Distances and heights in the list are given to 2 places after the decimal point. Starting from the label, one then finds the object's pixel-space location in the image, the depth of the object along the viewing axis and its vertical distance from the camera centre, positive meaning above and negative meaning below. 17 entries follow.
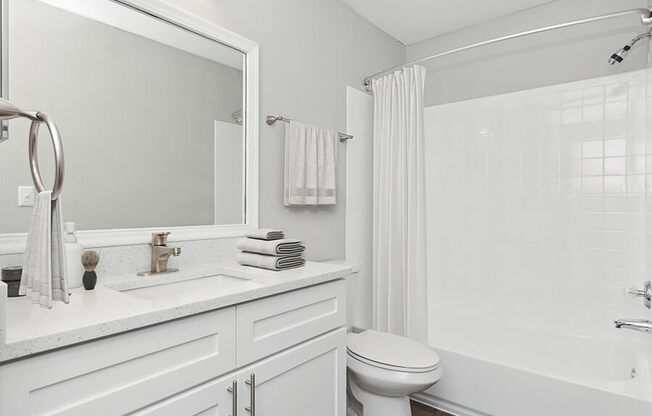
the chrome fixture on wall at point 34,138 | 0.76 +0.15
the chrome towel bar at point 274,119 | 1.97 +0.44
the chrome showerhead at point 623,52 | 2.08 +0.87
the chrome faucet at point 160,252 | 1.46 -0.17
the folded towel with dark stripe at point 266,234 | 1.56 -0.11
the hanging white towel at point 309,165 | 2.04 +0.23
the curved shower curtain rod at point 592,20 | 1.86 +0.92
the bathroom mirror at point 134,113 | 1.23 +0.36
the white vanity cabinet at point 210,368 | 0.78 -0.40
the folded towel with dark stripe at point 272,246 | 1.50 -0.15
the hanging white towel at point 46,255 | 0.82 -0.10
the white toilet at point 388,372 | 1.70 -0.73
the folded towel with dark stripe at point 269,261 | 1.49 -0.21
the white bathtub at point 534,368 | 1.71 -0.85
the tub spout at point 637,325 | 1.33 -0.41
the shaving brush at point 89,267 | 1.16 -0.18
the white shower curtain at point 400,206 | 2.36 +0.01
